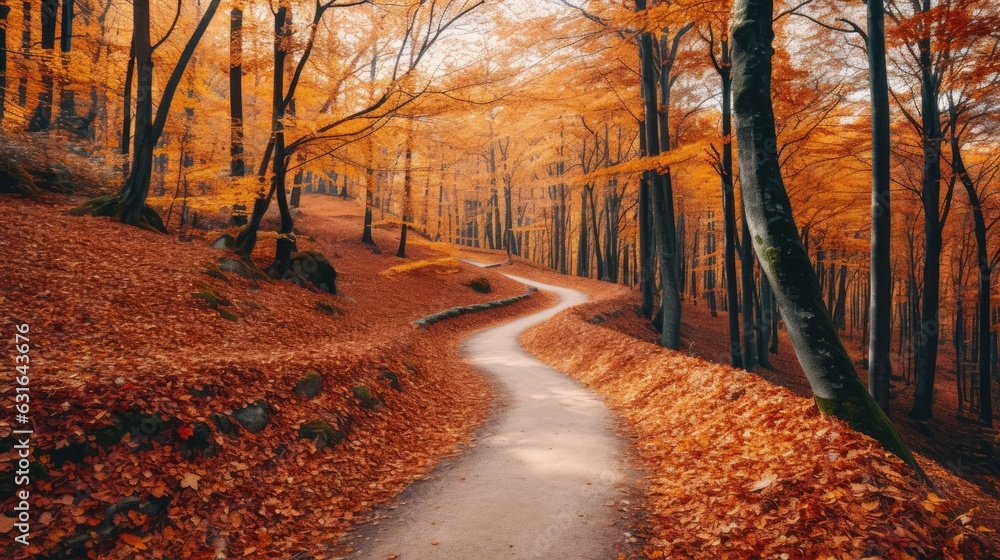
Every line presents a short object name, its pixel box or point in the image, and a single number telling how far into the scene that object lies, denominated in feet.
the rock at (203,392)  16.27
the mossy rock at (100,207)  34.83
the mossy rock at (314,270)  45.03
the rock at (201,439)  14.73
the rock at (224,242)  40.57
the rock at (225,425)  15.99
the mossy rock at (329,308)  40.15
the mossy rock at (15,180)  34.94
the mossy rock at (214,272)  33.20
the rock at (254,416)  16.99
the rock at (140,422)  13.58
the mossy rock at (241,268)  36.58
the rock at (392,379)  26.71
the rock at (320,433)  18.35
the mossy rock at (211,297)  29.48
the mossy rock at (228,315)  29.48
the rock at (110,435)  12.80
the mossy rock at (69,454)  11.84
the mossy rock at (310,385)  20.40
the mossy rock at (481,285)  74.23
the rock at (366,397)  22.93
